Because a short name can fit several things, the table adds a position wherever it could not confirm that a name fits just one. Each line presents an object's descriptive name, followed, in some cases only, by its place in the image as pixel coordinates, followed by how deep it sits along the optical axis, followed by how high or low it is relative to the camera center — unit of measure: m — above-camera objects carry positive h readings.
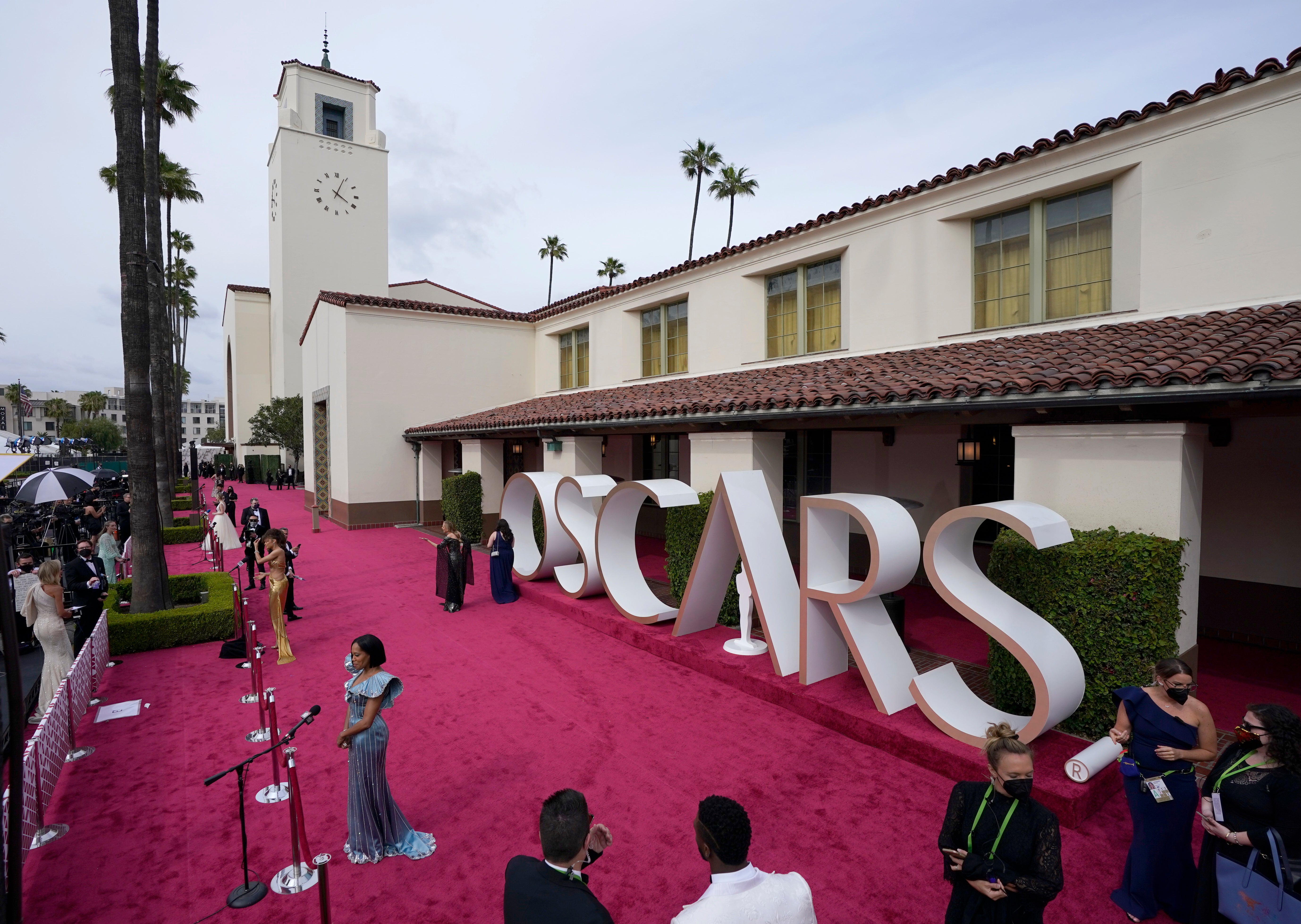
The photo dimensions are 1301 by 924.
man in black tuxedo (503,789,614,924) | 2.79 -1.90
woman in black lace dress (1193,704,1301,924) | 3.59 -1.95
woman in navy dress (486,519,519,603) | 12.34 -2.29
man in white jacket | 2.65 -1.83
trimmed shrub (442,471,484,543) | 18.50 -1.73
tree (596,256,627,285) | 49.19 +12.83
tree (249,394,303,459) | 36.38 +1.10
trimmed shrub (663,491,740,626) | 10.20 -1.65
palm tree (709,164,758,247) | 42.28 +16.30
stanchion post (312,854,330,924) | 3.72 -2.48
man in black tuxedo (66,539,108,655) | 9.08 -2.05
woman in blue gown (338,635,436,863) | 4.90 -2.34
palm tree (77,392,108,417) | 99.69 +6.08
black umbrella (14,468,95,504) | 13.82 -0.93
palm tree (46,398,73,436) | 86.62 +4.17
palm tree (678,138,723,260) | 42.38 +17.94
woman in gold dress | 9.30 -2.08
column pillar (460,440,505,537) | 18.86 -0.75
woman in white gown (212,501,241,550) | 16.06 -2.15
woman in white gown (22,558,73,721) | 7.18 -1.92
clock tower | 37.81 +14.23
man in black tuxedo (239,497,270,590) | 13.70 -1.72
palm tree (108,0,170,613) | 10.21 +2.13
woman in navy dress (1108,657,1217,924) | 4.23 -2.24
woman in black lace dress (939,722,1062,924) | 3.23 -2.02
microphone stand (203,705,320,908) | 4.55 -3.14
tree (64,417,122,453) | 80.50 +1.25
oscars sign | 6.04 -1.69
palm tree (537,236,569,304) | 57.09 +16.42
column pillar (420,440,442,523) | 21.95 -1.31
